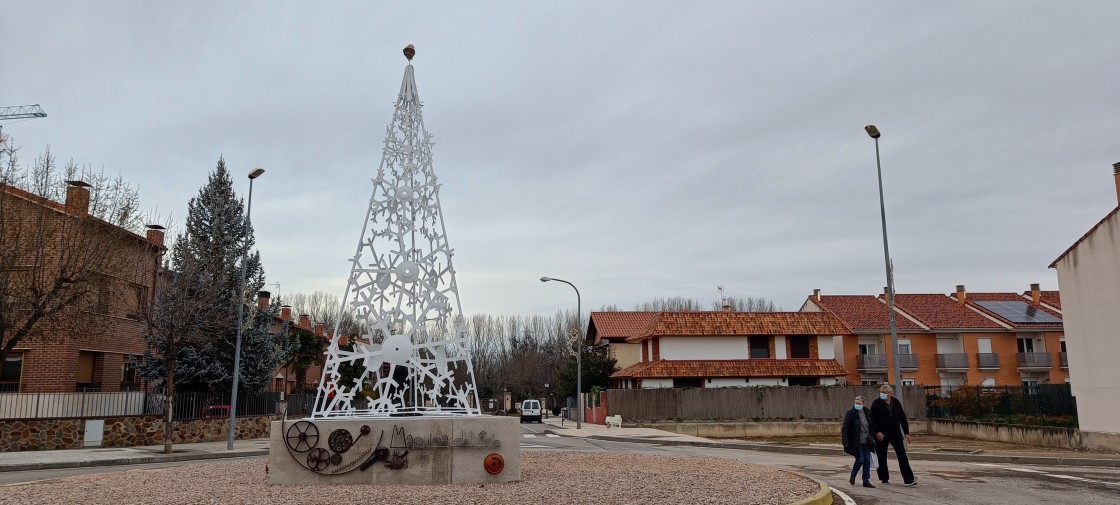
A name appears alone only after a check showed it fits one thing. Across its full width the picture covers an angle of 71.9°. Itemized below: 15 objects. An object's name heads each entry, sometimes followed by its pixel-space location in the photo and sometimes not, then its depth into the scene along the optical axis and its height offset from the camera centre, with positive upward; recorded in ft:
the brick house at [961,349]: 150.20 +5.59
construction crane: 174.18 +61.91
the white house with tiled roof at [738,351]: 127.44 +5.00
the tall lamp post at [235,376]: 73.70 +0.87
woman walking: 39.37 -2.87
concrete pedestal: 34.81 -3.05
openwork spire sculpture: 38.58 +3.36
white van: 151.49 -5.53
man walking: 39.11 -2.64
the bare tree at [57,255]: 62.80 +11.25
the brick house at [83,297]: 65.21 +8.87
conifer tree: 84.99 +9.98
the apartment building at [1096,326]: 64.69 +4.37
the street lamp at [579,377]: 113.63 +0.69
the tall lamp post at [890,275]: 67.56 +9.15
